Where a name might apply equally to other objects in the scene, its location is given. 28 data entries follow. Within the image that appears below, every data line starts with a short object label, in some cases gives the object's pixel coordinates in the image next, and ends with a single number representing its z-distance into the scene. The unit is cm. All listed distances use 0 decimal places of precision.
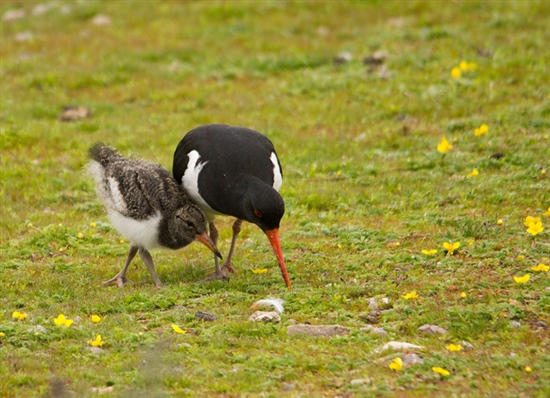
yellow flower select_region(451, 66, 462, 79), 3117
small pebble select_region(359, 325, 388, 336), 1483
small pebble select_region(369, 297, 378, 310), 1614
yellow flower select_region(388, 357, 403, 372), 1315
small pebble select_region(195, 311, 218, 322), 1587
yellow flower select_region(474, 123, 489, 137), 2628
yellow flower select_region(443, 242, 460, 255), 1847
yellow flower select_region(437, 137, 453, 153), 2523
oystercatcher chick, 1820
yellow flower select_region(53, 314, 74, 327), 1527
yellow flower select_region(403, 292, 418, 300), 1609
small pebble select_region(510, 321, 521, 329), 1456
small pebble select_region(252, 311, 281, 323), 1556
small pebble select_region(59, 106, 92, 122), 3083
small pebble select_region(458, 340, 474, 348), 1409
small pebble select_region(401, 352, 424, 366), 1340
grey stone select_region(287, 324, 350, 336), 1499
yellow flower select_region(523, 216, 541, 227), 1877
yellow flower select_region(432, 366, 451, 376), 1298
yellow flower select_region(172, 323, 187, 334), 1512
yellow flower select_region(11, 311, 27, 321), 1557
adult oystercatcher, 1728
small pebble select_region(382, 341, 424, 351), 1393
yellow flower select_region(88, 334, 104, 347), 1459
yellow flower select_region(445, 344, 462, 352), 1385
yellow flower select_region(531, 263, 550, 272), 1659
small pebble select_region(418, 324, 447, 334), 1473
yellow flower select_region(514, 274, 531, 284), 1614
